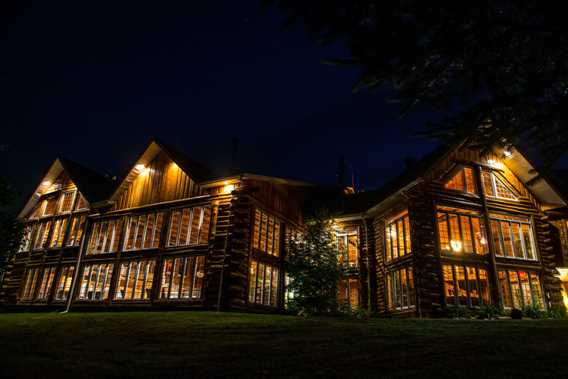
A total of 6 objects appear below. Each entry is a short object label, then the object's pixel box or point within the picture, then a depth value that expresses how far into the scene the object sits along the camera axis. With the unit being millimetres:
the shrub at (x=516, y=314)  17922
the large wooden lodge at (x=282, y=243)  19697
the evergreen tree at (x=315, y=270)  19844
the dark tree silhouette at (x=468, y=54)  5344
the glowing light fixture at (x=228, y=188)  20938
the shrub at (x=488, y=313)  17812
